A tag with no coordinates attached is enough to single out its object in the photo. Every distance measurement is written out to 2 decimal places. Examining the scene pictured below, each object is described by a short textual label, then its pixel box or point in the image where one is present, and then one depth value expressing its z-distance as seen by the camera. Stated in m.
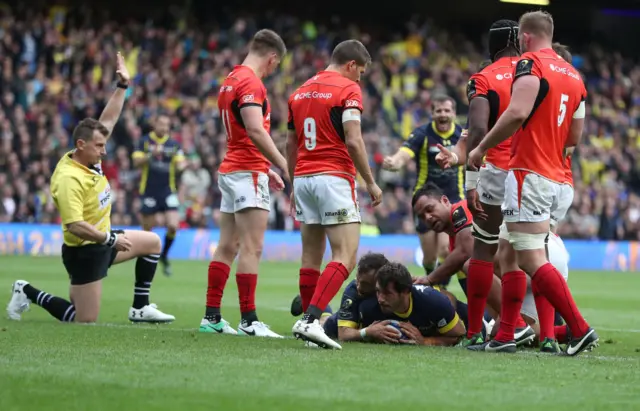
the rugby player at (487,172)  15.77
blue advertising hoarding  47.59
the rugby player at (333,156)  15.77
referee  19.03
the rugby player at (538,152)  14.40
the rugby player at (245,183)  17.73
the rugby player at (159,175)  35.28
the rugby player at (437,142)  24.28
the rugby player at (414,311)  15.73
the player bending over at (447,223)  17.41
